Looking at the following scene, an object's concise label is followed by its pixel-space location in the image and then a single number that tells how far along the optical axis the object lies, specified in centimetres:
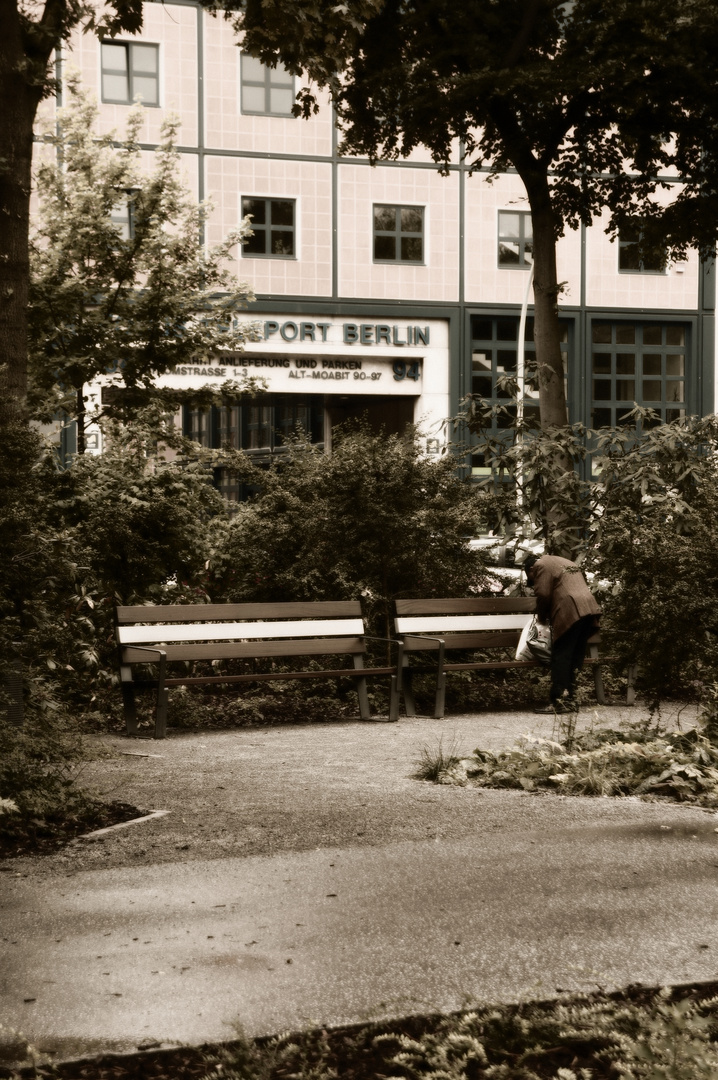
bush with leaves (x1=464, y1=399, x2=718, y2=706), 762
